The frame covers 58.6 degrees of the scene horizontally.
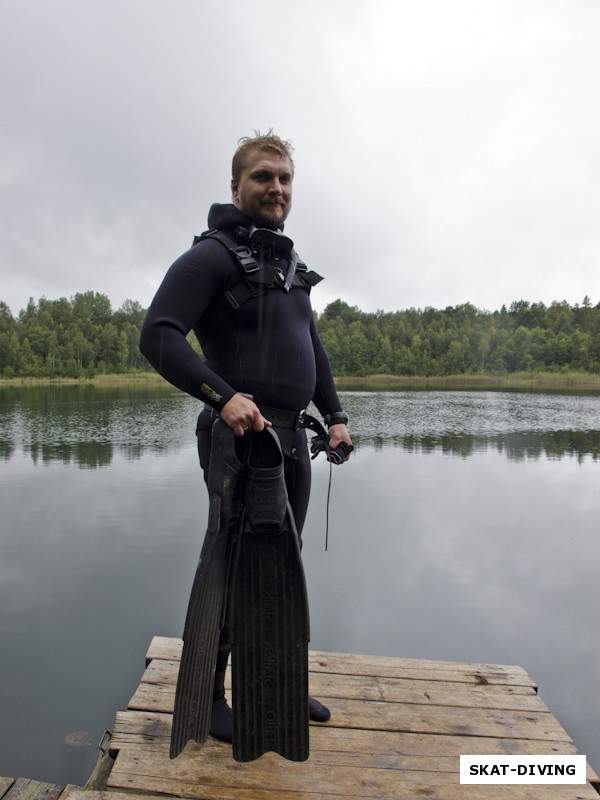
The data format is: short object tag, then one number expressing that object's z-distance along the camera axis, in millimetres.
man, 1938
